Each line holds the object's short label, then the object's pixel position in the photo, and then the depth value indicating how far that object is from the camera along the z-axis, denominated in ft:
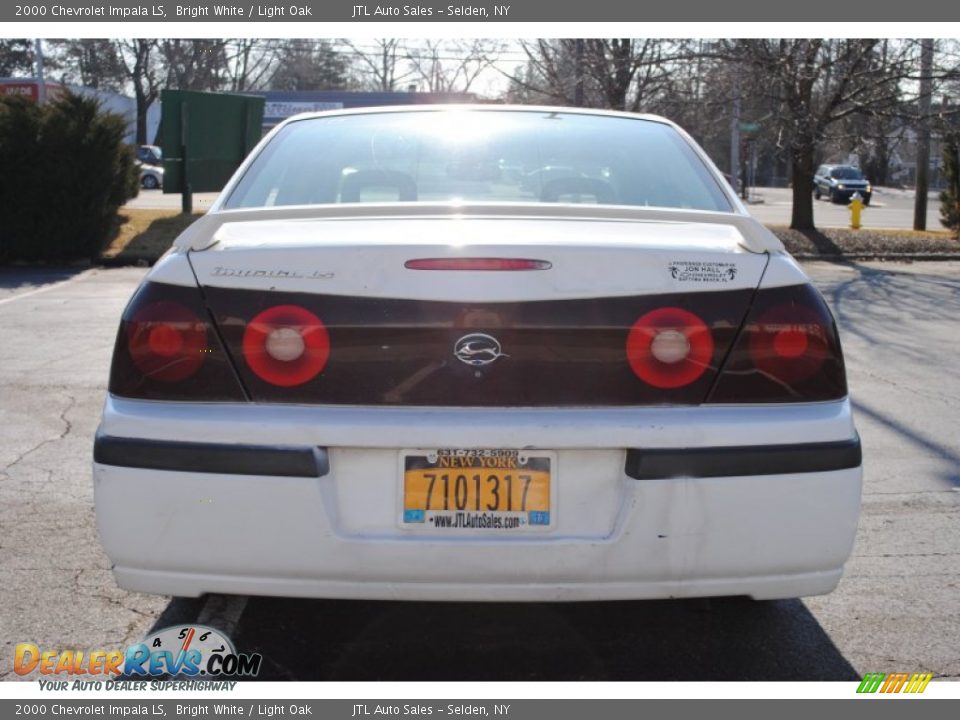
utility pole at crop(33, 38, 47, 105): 87.56
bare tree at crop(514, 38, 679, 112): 56.85
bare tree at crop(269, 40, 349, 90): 184.75
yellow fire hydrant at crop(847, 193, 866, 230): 78.65
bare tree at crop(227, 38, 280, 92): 165.37
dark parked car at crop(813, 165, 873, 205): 144.87
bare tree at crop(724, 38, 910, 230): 54.19
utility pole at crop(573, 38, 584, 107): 58.17
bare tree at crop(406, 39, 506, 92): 63.57
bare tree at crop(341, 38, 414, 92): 175.32
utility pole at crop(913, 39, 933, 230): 54.13
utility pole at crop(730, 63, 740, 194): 56.10
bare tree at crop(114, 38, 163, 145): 170.40
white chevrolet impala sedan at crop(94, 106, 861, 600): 8.51
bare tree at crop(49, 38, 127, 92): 166.71
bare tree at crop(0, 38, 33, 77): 192.44
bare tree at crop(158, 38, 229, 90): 154.30
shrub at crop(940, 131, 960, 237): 63.05
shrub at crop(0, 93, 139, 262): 44.70
